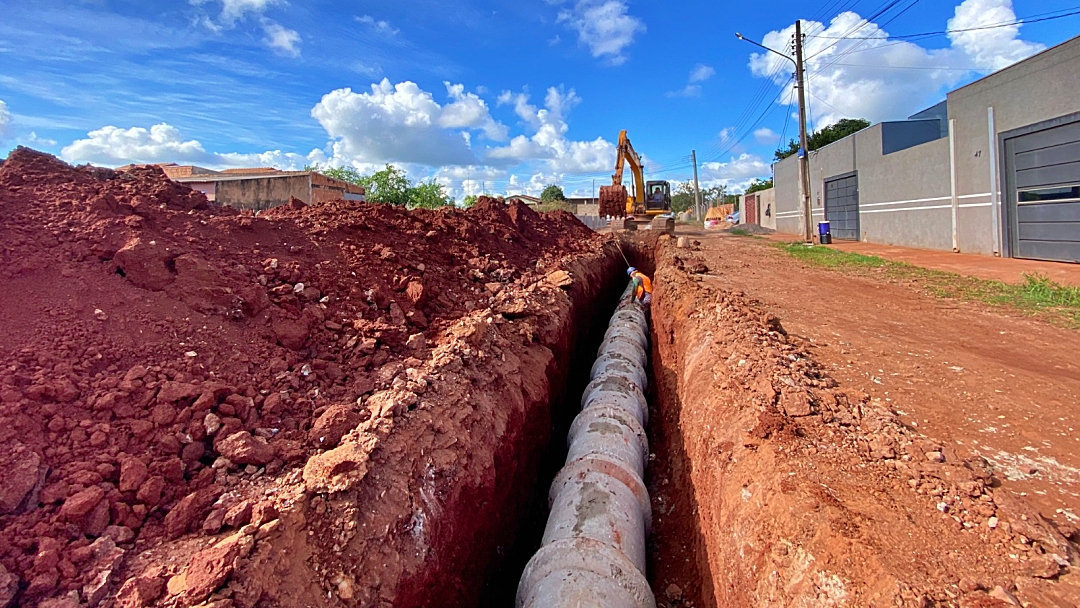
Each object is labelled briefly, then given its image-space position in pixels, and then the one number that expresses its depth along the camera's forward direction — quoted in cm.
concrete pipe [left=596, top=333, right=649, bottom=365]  831
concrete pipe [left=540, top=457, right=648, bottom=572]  412
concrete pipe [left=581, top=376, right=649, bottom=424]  654
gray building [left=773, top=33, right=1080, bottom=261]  1233
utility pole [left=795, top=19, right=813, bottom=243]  2134
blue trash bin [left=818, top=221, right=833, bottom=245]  2236
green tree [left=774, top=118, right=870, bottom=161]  4312
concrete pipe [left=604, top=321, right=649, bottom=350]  884
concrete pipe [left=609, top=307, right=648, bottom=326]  993
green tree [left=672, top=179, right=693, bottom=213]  8519
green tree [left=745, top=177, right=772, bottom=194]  5204
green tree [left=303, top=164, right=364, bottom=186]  4100
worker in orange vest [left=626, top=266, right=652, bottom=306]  1162
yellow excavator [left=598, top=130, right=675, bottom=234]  2188
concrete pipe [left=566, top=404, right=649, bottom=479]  521
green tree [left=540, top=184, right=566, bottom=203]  6964
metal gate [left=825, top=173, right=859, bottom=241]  2367
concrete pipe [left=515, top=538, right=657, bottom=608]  339
